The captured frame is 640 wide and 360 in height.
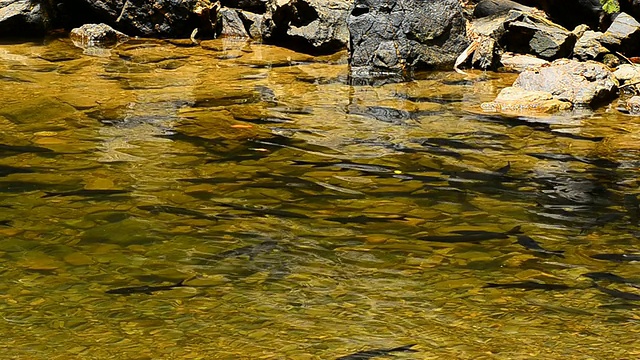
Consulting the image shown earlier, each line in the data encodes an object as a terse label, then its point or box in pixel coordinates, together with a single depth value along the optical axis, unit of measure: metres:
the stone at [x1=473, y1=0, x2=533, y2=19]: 13.06
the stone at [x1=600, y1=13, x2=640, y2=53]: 11.34
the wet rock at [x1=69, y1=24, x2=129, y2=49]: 12.30
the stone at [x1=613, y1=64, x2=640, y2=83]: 10.02
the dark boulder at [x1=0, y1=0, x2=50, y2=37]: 12.28
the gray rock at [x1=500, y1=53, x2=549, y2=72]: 10.98
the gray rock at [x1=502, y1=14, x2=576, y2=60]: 11.09
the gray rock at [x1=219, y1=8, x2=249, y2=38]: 13.29
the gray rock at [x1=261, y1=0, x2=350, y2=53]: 11.77
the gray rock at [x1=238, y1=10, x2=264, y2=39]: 13.16
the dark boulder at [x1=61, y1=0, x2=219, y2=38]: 12.80
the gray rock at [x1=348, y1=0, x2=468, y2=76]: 10.68
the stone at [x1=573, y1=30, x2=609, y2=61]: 11.19
